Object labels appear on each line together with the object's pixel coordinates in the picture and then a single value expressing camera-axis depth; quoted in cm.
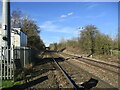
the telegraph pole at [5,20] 613
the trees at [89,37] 2267
